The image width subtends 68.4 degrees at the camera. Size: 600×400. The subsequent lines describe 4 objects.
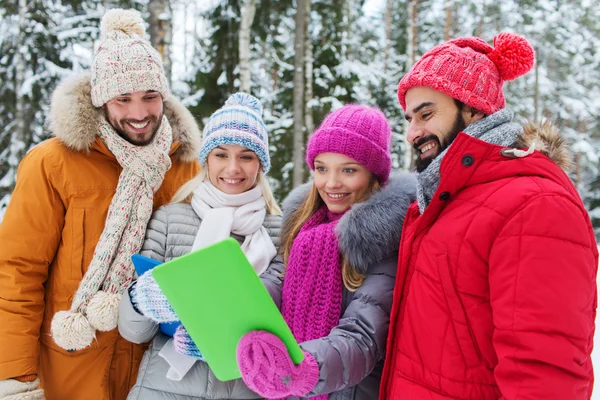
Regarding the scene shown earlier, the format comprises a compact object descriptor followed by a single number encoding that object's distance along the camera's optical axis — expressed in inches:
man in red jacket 51.5
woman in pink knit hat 64.2
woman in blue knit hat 82.0
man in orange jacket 89.4
